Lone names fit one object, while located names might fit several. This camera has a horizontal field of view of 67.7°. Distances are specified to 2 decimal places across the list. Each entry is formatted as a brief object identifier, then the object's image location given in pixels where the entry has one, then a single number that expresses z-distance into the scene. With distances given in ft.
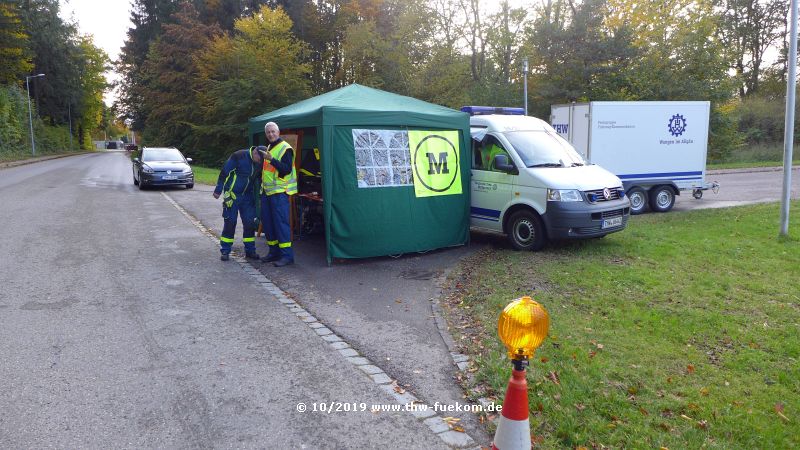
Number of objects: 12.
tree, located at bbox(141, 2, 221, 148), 132.36
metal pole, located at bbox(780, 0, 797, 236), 31.96
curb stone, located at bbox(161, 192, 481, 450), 12.60
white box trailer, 46.47
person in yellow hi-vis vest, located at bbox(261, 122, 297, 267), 27.91
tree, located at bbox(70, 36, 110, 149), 244.34
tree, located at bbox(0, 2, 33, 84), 157.66
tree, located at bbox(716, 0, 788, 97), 146.92
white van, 29.96
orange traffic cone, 9.93
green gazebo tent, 28.02
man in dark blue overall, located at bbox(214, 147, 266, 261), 29.25
